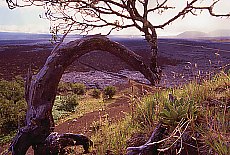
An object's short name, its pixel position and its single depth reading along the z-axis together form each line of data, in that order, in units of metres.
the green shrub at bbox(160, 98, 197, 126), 3.48
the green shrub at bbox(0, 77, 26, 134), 10.71
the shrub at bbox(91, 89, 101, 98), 17.12
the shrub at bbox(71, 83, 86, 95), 18.73
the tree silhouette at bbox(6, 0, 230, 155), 4.87
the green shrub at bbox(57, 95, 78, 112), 13.56
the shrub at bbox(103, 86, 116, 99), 16.16
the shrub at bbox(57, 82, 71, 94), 19.84
